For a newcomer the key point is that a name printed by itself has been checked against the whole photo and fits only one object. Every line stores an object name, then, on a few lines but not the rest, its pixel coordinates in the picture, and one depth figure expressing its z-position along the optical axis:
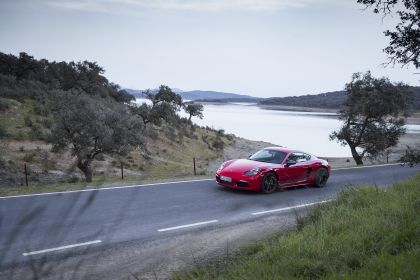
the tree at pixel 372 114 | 31.17
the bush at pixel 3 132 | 27.36
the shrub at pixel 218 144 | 46.44
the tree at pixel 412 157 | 9.10
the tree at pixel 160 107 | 45.50
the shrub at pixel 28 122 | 31.00
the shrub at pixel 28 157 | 23.65
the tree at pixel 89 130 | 20.83
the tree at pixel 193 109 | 65.94
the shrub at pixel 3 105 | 32.75
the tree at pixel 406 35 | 8.34
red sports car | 12.18
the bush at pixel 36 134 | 27.47
